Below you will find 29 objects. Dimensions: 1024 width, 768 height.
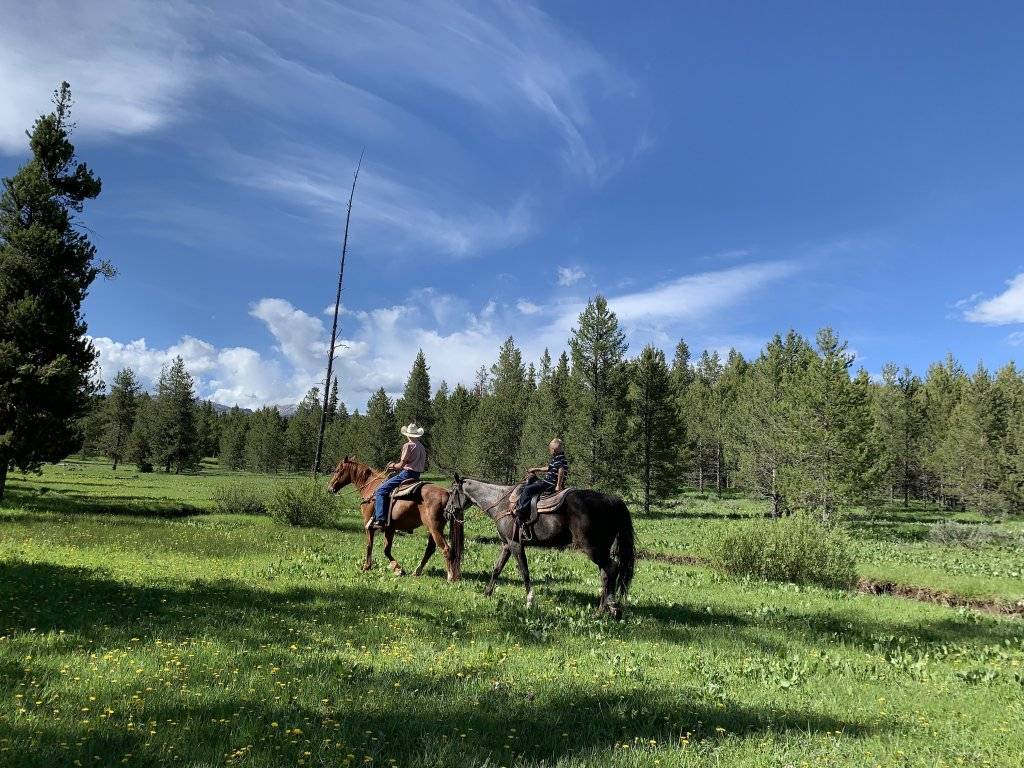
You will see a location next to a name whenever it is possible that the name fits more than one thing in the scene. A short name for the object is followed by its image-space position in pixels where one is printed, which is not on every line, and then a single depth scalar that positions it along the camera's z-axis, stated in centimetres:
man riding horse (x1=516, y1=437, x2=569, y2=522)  1238
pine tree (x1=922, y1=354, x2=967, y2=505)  5942
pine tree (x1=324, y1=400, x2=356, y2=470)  8362
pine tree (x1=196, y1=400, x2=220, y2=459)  9364
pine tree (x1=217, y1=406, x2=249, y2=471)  9698
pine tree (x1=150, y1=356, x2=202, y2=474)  7238
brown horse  1369
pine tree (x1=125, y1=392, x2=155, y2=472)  7331
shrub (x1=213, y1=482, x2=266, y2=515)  3244
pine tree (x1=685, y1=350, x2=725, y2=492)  7162
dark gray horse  1121
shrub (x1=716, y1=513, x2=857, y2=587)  1791
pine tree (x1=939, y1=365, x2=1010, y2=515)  5203
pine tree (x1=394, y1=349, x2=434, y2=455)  8131
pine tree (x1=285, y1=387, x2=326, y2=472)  9488
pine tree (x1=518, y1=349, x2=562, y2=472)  5544
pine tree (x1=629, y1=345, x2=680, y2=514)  4884
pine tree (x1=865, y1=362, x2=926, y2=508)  6638
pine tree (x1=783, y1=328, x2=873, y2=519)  3625
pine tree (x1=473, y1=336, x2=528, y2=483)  6456
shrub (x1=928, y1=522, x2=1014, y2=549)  2959
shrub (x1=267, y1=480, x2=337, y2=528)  2569
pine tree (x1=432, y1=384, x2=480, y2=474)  6844
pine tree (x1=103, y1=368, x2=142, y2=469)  7785
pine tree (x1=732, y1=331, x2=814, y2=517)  4209
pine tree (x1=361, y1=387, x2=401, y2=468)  7544
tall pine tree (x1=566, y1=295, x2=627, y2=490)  4556
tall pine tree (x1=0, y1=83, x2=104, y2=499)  2419
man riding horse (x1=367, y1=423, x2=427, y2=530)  1481
